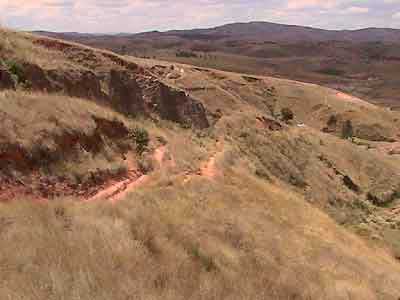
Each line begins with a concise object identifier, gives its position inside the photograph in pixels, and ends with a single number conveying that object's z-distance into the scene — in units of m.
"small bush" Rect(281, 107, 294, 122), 52.46
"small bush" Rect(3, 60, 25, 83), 16.39
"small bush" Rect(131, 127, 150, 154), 18.36
